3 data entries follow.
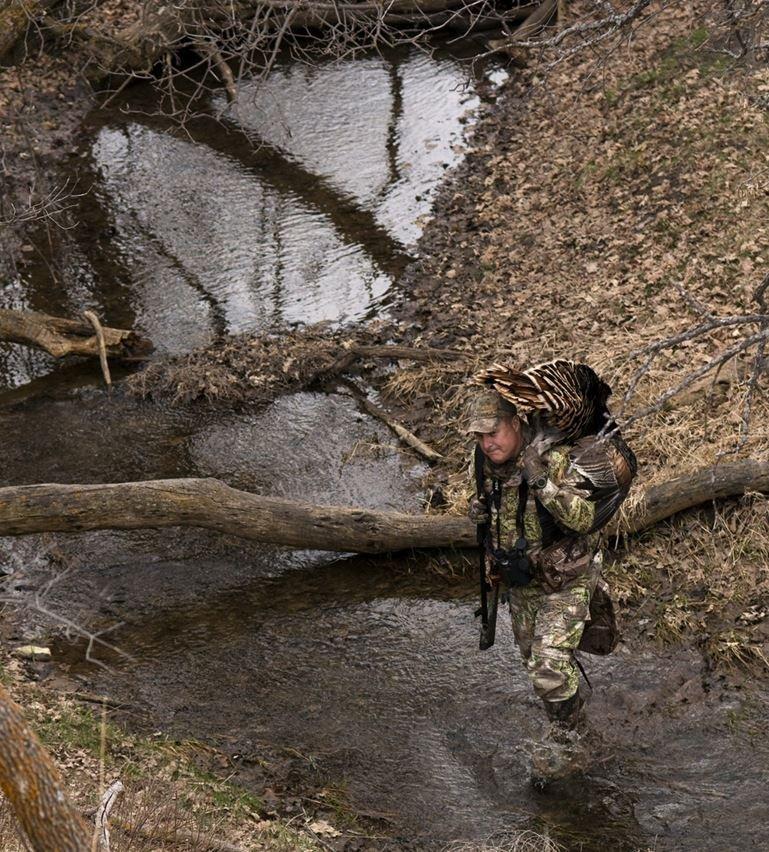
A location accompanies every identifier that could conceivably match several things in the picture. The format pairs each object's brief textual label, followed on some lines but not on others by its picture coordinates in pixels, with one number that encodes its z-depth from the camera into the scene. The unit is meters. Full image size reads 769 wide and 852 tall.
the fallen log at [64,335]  22.22
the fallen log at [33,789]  7.20
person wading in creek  10.69
